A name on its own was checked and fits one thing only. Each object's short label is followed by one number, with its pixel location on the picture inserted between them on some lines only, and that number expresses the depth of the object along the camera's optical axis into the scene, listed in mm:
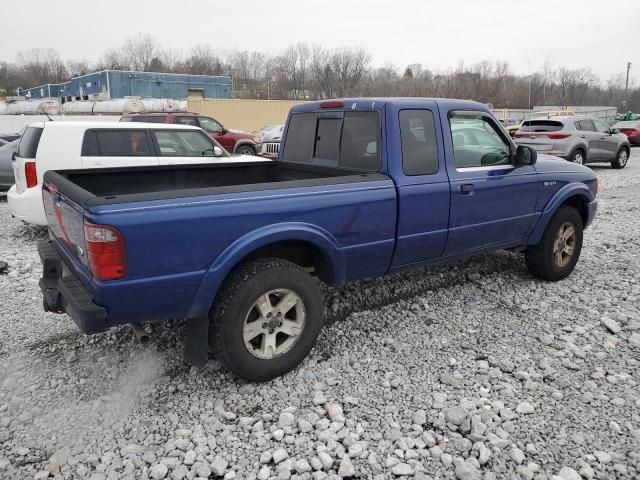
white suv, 6848
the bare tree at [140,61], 95062
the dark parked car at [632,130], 25789
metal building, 58406
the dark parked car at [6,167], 10621
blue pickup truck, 2977
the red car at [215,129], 14953
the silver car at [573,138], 14359
